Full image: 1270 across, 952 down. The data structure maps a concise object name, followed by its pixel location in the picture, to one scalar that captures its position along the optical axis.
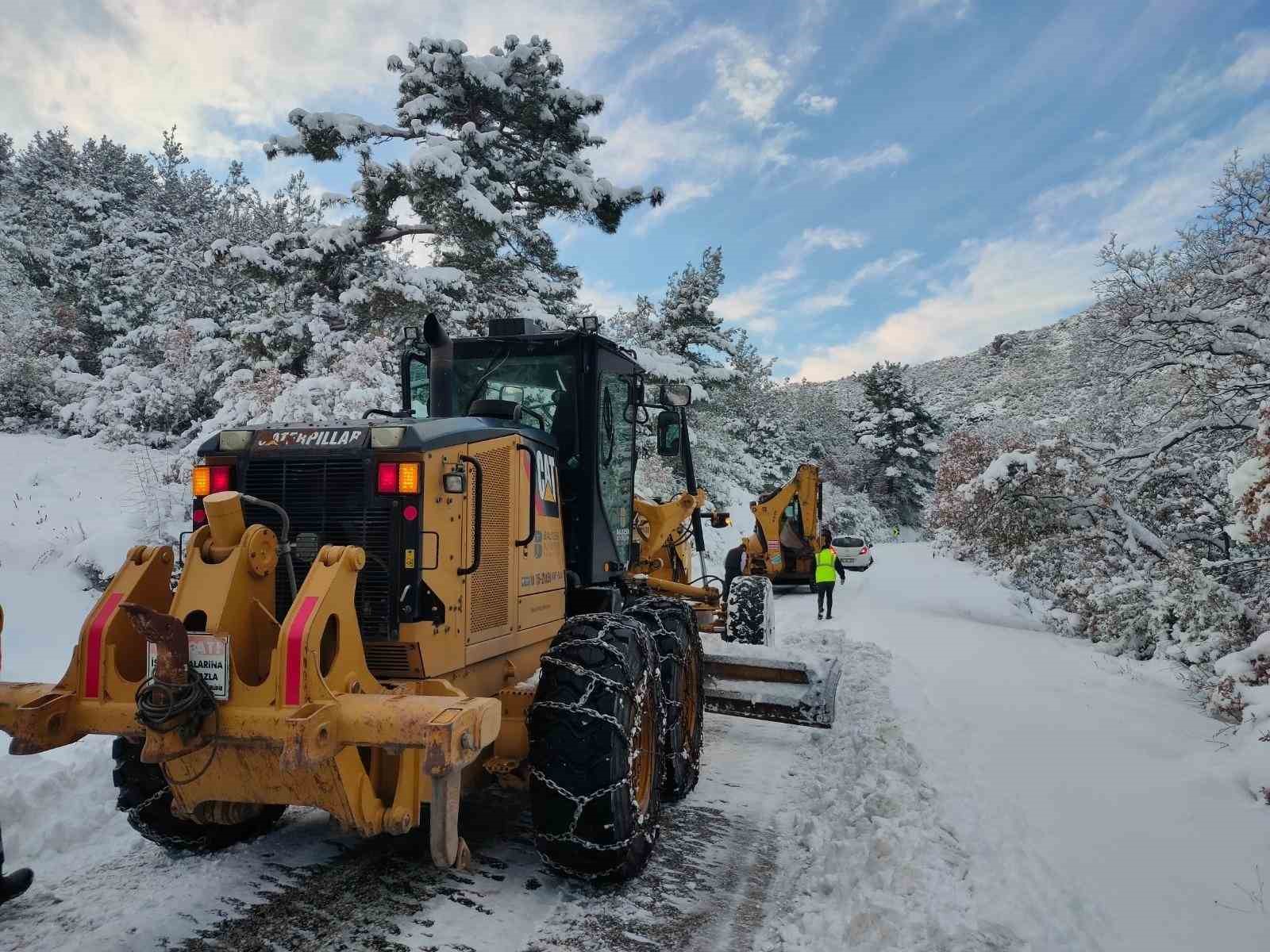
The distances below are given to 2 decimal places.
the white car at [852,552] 24.48
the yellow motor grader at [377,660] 2.81
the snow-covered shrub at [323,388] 11.22
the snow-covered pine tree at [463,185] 13.33
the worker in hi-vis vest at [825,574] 14.33
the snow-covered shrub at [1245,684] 5.82
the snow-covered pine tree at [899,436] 48.50
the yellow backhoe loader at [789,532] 17.38
